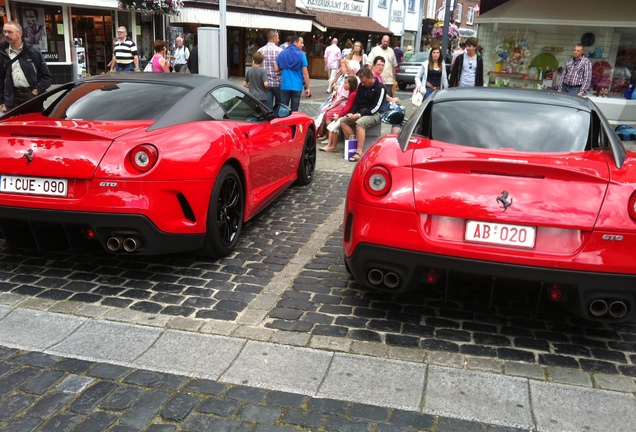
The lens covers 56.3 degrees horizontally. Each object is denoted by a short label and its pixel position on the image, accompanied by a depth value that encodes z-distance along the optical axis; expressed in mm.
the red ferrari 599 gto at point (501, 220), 3127
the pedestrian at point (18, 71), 7004
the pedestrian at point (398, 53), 21950
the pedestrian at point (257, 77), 10789
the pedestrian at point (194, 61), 14798
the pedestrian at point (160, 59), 10820
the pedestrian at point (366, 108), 9031
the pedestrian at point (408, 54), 27562
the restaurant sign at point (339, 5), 33403
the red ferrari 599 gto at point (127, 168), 3816
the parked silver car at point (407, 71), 25047
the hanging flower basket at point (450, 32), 35000
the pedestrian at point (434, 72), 11422
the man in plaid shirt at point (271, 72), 11102
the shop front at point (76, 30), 19172
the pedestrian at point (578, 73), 11523
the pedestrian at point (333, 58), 17375
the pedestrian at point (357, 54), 12367
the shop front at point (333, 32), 32656
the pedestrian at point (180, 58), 19344
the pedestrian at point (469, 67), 11406
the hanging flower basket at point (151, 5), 16062
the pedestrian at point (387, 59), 13283
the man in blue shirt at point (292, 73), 10680
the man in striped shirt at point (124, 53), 11109
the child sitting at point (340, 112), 9500
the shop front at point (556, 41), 13805
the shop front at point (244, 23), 24266
